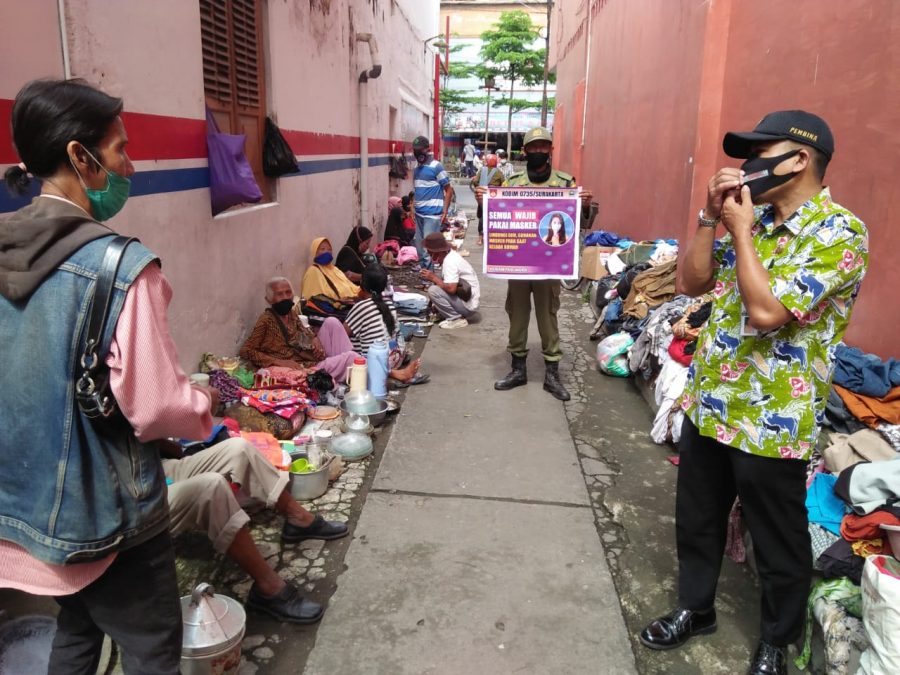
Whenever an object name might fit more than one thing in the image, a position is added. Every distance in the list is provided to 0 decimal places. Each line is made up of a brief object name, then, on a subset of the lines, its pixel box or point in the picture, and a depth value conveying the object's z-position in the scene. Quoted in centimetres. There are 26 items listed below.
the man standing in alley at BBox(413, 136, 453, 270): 995
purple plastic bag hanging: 471
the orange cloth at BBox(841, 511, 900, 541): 255
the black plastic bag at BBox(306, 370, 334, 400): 484
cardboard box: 875
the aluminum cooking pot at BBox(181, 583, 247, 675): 217
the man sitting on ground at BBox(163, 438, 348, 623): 258
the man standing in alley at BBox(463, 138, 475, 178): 2869
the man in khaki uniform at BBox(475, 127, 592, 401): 521
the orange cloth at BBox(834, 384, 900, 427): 347
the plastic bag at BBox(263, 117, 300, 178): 584
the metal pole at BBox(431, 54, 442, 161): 1967
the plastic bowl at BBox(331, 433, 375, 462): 418
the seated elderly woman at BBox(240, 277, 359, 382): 491
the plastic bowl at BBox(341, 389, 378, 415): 461
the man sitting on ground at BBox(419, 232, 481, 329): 718
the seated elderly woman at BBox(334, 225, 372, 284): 738
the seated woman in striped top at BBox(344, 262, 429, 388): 548
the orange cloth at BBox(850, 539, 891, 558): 257
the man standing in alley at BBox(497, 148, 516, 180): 1894
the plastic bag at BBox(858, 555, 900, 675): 204
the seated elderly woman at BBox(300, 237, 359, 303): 637
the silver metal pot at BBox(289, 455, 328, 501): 367
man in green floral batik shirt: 207
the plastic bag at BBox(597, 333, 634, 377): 584
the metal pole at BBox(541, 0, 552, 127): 2359
